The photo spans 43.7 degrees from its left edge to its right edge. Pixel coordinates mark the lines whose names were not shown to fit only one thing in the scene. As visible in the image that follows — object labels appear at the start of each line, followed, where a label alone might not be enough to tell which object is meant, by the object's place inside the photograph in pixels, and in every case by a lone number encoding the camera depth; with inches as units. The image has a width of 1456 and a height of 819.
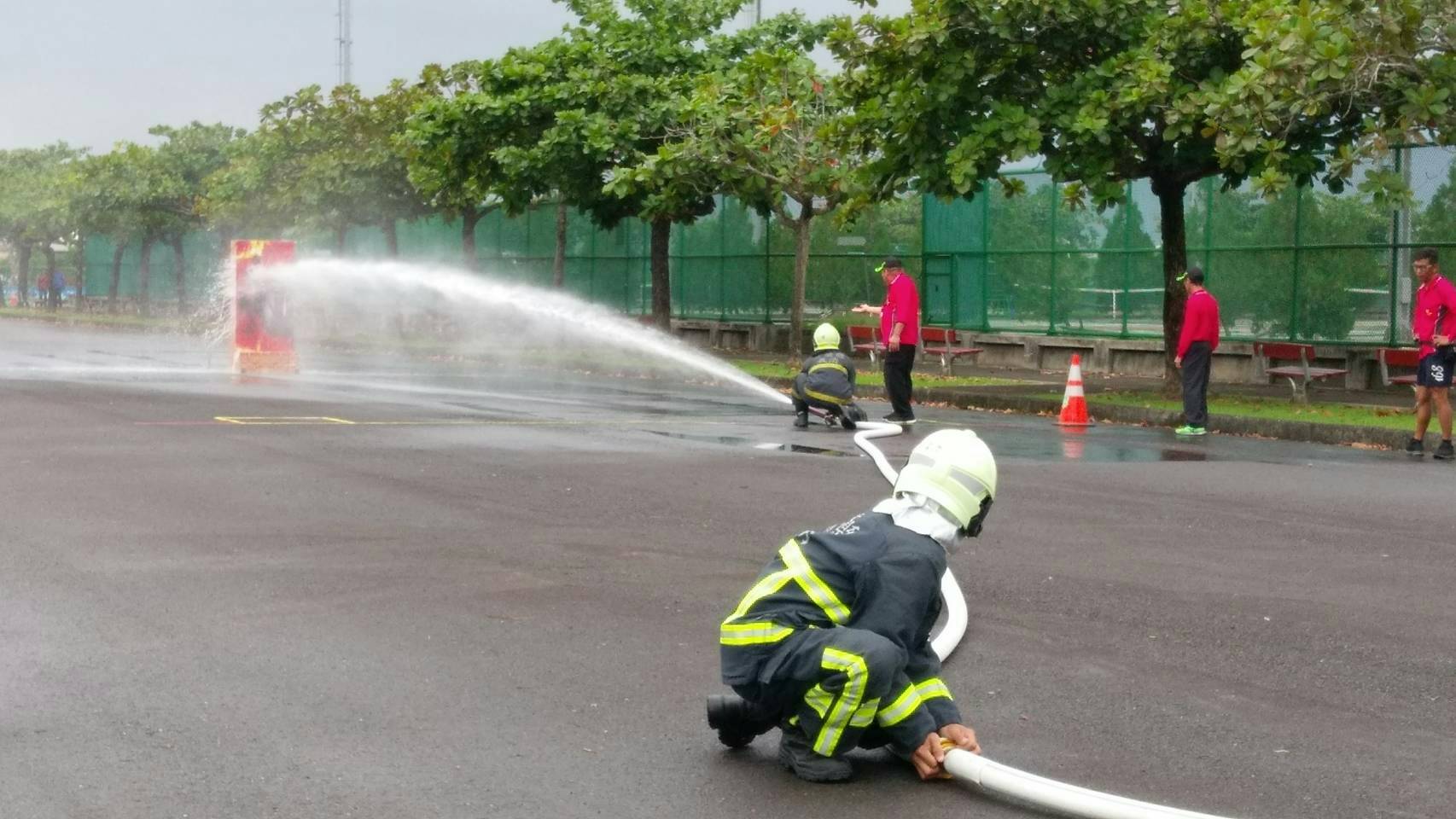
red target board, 1106.7
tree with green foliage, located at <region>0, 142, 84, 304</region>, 2701.8
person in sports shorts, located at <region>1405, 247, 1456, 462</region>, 625.6
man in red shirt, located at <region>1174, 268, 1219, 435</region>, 714.2
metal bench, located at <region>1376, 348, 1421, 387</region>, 919.7
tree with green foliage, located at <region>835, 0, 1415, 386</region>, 773.9
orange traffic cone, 761.3
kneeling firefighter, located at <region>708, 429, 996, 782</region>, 202.1
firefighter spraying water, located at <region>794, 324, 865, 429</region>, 685.3
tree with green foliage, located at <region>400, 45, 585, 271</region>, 1246.3
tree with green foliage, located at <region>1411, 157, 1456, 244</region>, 923.4
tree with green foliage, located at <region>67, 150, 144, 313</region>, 2308.1
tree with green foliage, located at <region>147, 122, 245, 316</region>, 2324.1
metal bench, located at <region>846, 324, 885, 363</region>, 1231.5
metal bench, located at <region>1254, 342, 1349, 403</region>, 857.5
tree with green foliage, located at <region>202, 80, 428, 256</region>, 1652.3
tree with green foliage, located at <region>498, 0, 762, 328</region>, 1213.1
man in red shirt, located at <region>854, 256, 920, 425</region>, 743.7
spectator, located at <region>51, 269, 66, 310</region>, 2947.6
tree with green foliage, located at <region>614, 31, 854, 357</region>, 1107.9
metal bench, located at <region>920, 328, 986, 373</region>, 1103.0
